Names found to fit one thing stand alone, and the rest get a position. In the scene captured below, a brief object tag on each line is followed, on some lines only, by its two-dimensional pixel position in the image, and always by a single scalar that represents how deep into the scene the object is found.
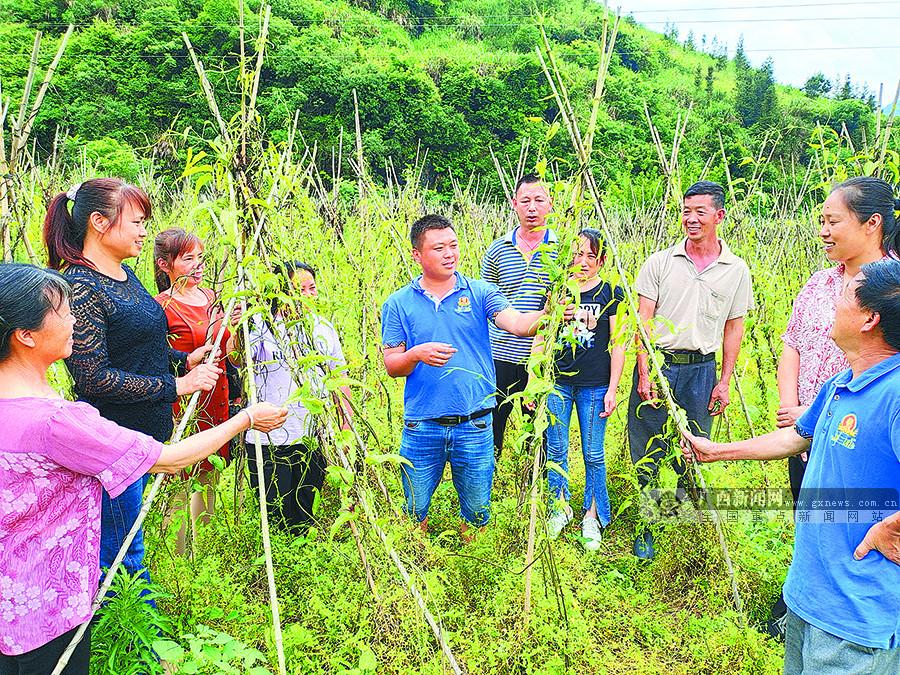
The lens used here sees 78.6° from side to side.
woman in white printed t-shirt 2.00
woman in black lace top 1.90
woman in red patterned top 2.67
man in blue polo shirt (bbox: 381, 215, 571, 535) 2.56
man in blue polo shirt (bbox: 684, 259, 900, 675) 1.34
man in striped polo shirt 3.17
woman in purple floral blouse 1.35
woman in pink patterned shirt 2.12
